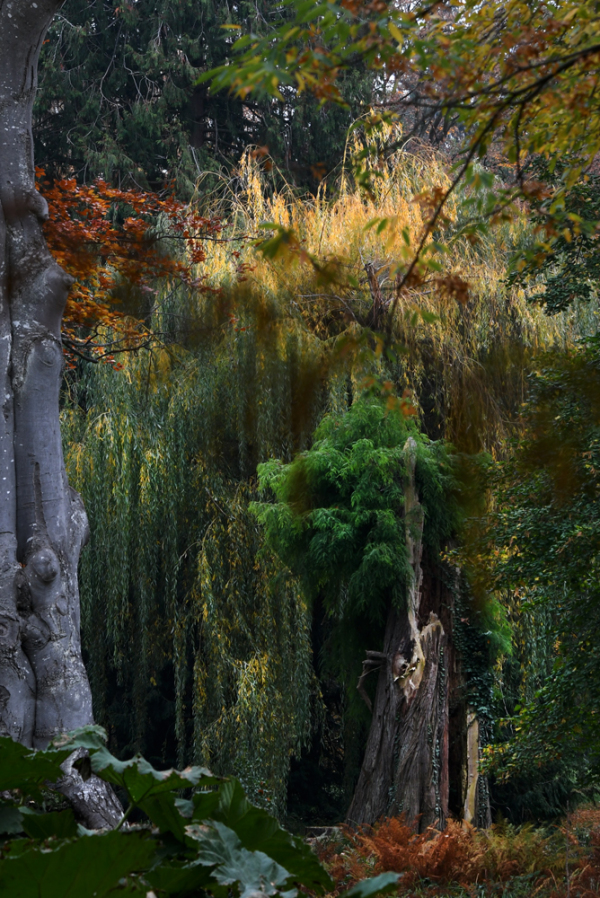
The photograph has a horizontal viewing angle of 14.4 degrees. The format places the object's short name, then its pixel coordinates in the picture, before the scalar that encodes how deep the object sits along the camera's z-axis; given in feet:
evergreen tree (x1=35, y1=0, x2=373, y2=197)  131.96
